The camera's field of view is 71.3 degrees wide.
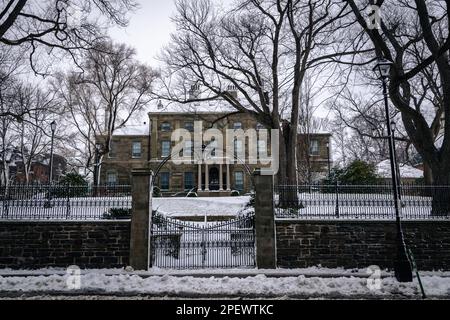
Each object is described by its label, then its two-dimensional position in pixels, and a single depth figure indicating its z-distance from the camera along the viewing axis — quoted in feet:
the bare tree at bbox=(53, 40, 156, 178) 94.79
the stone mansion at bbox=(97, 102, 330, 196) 123.85
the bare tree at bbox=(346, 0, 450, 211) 40.50
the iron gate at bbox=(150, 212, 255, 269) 35.53
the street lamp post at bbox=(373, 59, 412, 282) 28.89
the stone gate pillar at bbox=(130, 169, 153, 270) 33.81
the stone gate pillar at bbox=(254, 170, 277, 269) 33.99
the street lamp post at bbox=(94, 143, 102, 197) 91.12
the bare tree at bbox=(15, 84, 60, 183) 95.81
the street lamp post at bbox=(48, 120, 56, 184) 65.24
